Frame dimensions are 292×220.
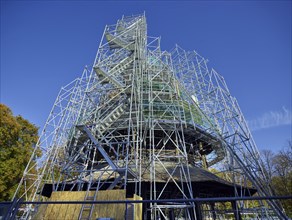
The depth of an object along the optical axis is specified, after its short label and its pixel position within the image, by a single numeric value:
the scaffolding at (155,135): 9.44
